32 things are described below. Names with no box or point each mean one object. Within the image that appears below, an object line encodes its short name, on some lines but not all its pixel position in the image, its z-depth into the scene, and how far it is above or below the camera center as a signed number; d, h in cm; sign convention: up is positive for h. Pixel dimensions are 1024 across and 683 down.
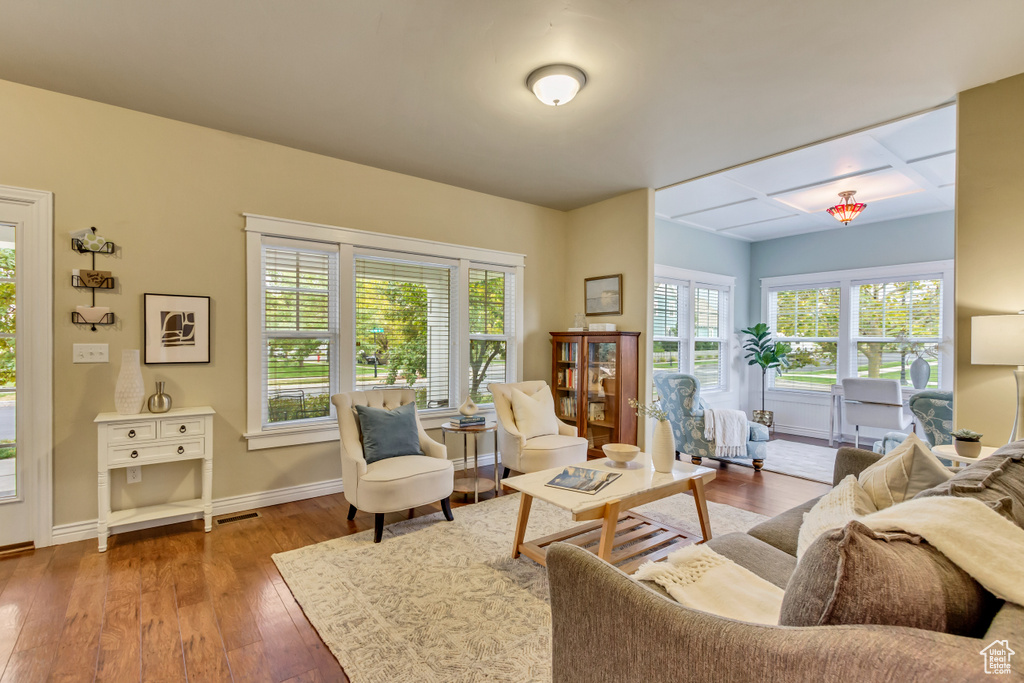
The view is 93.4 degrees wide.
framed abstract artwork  316 +7
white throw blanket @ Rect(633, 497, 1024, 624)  80 -36
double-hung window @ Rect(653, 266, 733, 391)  615 +19
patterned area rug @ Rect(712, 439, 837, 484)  450 -124
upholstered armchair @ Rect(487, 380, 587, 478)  372 -84
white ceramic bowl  292 -68
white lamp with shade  232 -1
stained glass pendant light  456 +125
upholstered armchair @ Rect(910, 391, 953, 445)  347 -54
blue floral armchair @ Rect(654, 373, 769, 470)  456 -79
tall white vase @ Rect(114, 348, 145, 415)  291 -30
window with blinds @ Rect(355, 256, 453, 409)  411 +10
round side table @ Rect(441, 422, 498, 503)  370 -118
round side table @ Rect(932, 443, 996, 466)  240 -58
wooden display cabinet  458 -43
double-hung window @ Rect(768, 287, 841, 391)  631 +12
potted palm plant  643 -18
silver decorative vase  302 -40
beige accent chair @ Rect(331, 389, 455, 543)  291 -85
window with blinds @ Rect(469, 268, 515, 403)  477 +11
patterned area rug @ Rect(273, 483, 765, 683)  184 -123
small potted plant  239 -51
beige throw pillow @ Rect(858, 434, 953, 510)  160 -45
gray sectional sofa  65 -48
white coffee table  231 -84
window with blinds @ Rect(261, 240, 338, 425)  368 +7
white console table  281 -66
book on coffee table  250 -75
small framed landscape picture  483 +46
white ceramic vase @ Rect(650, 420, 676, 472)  282 -64
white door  280 -18
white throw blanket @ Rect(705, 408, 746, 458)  446 -85
